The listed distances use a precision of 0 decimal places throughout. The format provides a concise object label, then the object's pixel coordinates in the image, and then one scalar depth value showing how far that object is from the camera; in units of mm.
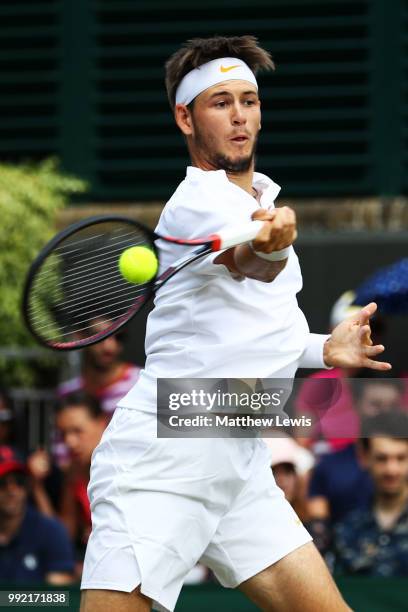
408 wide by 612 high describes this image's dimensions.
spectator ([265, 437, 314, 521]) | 12461
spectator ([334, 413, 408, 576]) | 12000
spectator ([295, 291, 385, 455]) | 12289
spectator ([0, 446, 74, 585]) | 12023
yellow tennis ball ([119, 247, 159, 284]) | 7328
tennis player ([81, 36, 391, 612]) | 7328
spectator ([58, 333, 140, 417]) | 13039
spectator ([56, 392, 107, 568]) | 12672
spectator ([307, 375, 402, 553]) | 12117
